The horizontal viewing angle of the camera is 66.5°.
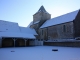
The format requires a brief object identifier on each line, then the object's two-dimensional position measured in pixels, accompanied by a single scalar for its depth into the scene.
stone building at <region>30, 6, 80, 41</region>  16.05
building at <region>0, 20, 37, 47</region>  14.79
